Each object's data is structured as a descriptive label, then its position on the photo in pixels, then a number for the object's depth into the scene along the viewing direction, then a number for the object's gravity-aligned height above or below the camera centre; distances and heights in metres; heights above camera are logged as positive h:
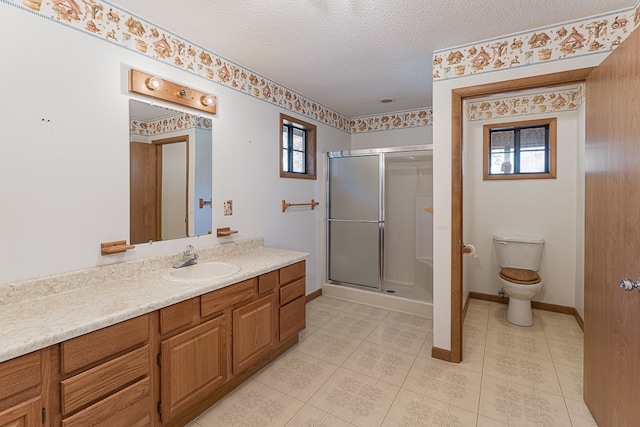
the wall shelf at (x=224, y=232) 2.39 -0.17
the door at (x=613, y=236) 1.25 -0.12
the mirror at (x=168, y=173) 1.89 +0.25
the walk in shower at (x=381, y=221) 3.49 -0.13
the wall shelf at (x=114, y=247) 1.71 -0.21
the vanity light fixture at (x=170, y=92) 1.84 +0.80
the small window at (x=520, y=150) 3.20 +0.68
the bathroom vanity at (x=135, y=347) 1.09 -0.63
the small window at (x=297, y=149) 3.24 +0.71
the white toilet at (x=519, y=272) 2.84 -0.61
